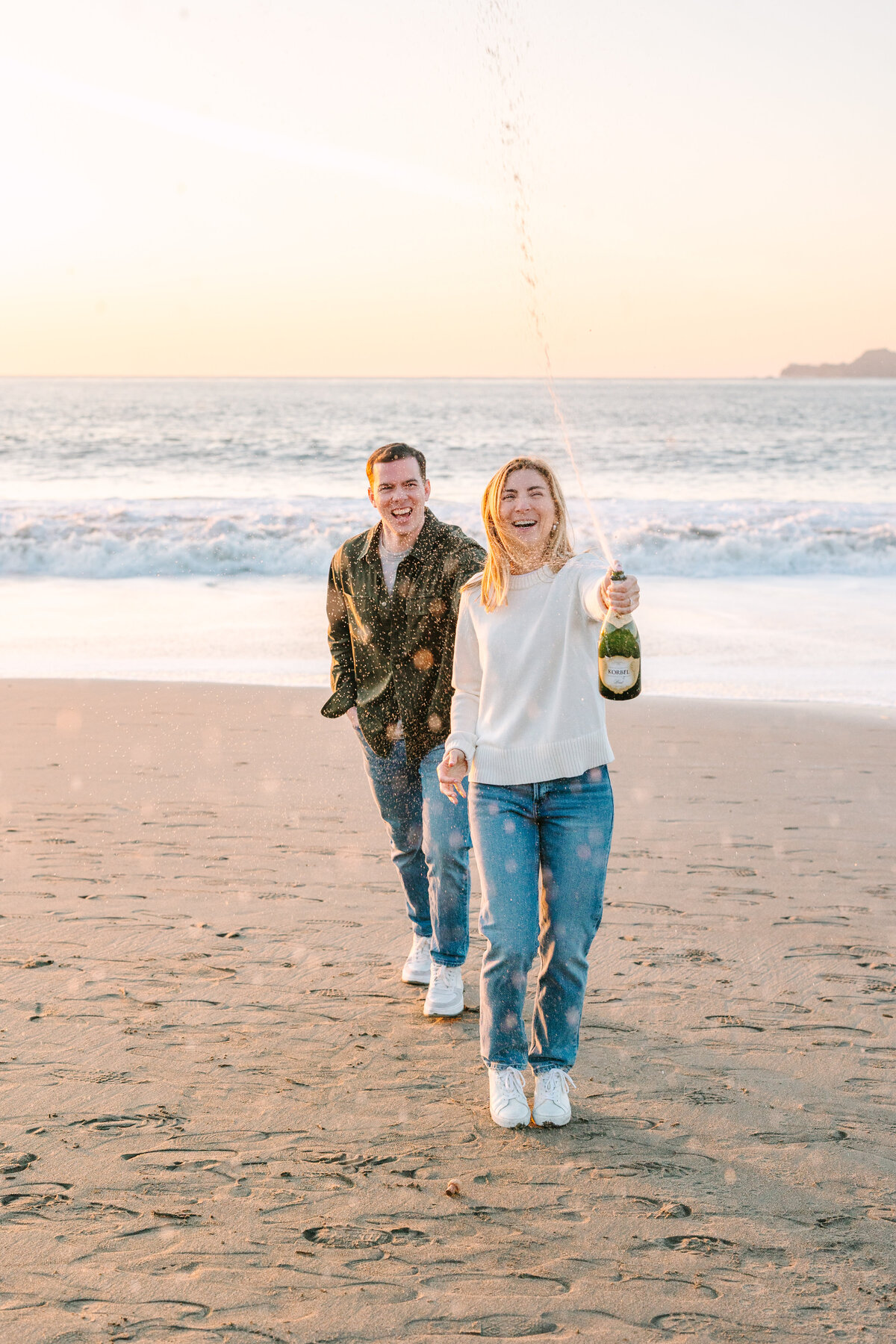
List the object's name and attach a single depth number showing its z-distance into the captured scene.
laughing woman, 3.17
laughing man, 3.82
